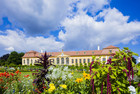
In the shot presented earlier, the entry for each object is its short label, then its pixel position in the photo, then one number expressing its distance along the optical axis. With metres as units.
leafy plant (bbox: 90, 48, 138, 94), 1.71
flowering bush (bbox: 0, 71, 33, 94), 3.66
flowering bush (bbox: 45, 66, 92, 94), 2.42
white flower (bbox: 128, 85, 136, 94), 1.64
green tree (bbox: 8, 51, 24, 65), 45.97
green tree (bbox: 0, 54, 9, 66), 50.16
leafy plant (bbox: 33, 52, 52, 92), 3.04
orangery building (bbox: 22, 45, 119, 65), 35.67
